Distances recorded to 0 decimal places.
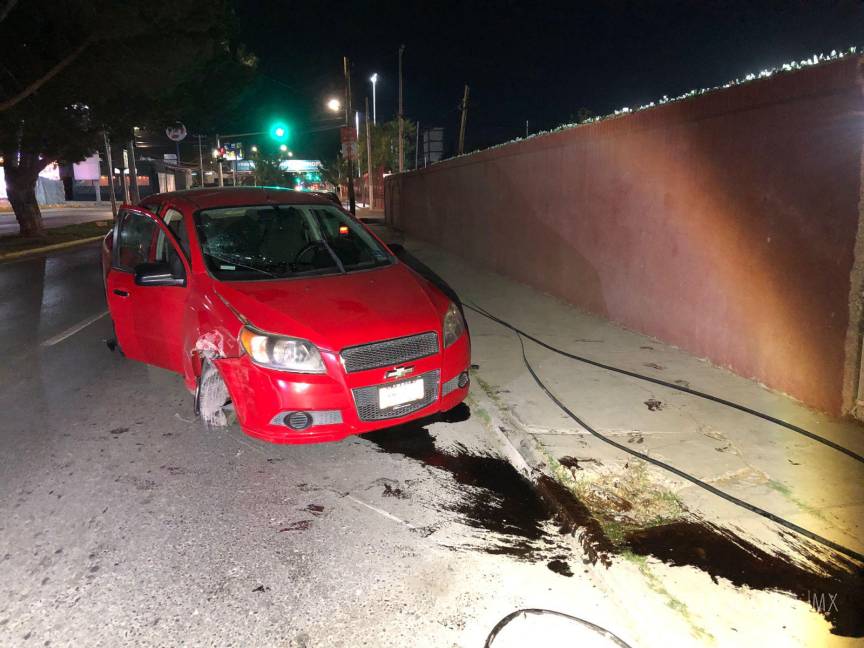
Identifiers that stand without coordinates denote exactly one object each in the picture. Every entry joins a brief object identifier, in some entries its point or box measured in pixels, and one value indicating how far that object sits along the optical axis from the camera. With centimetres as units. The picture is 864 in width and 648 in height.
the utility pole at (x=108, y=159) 2636
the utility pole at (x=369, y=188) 3728
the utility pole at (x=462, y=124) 1889
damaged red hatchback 384
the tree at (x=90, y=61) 1342
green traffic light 2610
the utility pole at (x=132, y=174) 2683
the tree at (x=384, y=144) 5491
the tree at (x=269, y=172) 7344
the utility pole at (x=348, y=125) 2631
